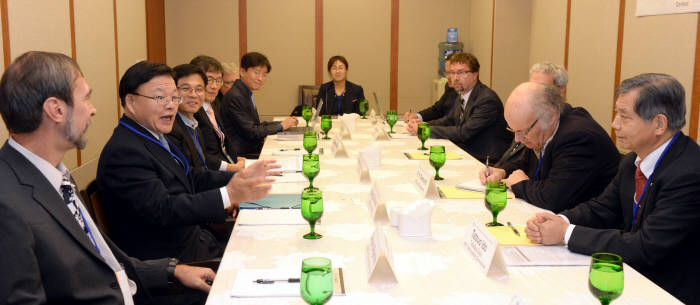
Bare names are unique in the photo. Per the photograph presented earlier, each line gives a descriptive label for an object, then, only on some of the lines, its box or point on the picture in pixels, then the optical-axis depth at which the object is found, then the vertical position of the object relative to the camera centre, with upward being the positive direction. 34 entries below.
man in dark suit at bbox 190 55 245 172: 3.97 -0.56
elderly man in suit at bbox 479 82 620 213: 2.73 -0.45
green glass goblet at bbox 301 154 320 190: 2.69 -0.52
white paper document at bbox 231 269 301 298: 1.58 -0.63
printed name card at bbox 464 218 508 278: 1.72 -0.58
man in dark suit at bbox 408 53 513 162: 5.04 -0.56
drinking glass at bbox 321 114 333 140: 4.60 -0.57
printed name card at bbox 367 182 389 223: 2.27 -0.60
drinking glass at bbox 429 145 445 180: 2.96 -0.51
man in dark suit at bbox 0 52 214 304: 1.45 -0.40
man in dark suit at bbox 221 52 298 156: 5.23 -0.62
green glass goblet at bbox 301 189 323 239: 1.97 -0.50
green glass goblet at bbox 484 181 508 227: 2.12 -0.51
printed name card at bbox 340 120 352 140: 4.68 -0.64
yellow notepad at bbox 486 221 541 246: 1.99 -0.62
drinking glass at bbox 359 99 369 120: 6.21 -0.58
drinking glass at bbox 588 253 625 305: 1.40 -0.52
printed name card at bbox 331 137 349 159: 3.77 -0.63
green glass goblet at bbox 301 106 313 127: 5.56 -0.60
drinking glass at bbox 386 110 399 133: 5.05 -0.57
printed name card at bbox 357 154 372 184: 3.01 -0.62
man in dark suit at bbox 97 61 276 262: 2.33 -0.53
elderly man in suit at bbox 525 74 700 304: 1.97 -0.51
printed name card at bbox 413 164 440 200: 2.65 -0.60
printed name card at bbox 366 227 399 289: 1.66 -0.59
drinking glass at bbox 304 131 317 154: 3.60 -0.54
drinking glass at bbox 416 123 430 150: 4.03 -0.54
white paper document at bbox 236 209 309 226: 2.25 -0.64
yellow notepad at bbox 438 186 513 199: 2.69 -0.64
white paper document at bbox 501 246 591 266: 1.82 -0.62
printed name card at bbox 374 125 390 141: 4.59 -0.65
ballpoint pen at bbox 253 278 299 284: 1.66 -0.63
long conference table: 1.58 -0.64
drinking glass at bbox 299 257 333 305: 1.37 -0.52
